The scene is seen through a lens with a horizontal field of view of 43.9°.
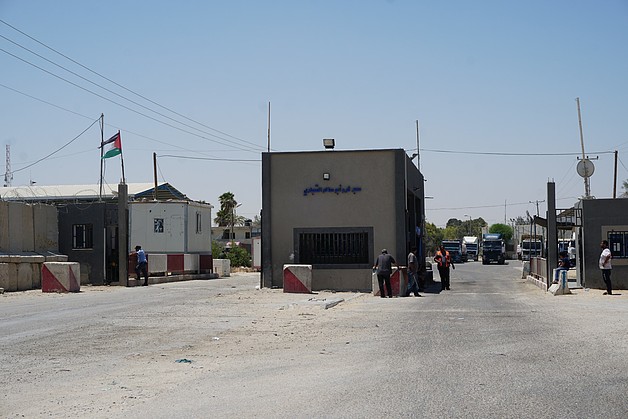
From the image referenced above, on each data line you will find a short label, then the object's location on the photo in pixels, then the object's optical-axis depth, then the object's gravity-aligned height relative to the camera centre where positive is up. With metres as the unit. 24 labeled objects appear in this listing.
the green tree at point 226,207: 86.01 +4.53
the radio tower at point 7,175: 72.04 +7.26
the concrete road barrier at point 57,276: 27.02 -0.90
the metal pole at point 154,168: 52.31 +5.43
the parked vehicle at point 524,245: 78.54 -0.25
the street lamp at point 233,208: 85.31 +4.35
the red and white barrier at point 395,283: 26.50 -1.31
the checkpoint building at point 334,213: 29.72 +1.27
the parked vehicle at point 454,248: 82.12 -0.45
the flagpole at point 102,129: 43.07 +6.67
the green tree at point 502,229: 146.61 +2.80
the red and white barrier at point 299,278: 27.17 -1.10
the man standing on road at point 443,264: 31.53 -0.81
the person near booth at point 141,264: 33.22 -0.63
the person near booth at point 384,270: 25.25 -0.81
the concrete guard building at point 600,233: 27.52 +0.29
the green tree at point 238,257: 56.94 -0.70
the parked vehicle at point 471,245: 97.19 -0.17
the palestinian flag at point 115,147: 40.91 +5.39
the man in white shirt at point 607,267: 24.86 -0.82
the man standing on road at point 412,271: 27.87 -0.96
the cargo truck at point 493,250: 79.94 -0.70
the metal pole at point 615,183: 55.12 +4.08
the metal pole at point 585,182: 45.83 +3.63
